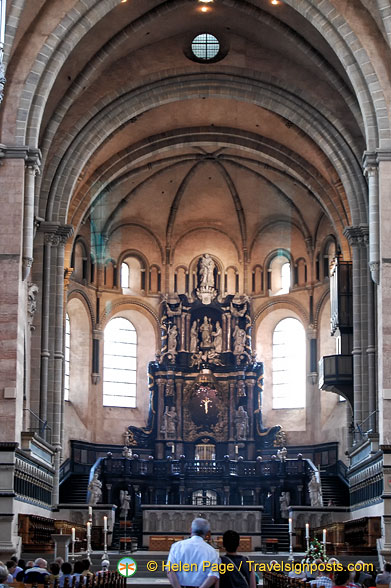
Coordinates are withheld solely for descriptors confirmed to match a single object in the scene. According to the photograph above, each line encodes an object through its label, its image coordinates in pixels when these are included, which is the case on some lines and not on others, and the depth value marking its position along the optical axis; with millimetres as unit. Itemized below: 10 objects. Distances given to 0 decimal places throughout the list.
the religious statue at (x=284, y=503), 41625
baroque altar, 46062
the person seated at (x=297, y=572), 17517
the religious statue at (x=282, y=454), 43594
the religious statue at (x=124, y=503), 41406
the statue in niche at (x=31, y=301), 32875
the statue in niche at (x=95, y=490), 39000
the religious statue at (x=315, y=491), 39312
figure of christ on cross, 46816
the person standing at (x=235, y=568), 9695
